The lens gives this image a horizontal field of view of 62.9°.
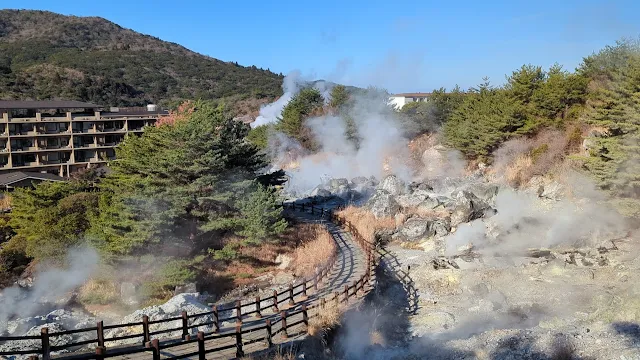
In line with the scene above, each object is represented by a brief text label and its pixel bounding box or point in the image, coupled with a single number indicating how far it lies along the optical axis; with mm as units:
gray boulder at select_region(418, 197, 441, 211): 32719
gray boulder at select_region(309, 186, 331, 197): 41438
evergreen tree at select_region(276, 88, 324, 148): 58328
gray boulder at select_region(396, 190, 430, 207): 33844
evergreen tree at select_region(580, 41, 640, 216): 23297
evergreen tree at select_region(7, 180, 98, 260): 26578
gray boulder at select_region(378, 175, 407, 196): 36812
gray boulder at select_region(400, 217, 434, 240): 28703
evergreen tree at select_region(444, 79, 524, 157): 37156
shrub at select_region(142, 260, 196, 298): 22328
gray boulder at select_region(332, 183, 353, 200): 40281
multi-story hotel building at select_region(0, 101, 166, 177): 51875
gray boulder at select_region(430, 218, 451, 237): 28453
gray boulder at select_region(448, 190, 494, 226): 29547
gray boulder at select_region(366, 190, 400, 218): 32156
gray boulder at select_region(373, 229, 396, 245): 28828
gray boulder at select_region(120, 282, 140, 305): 22672
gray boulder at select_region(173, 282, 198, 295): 22406
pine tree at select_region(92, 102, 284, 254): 23438
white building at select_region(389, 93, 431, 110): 90438
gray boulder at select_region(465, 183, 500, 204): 32312
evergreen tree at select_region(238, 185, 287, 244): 24953
